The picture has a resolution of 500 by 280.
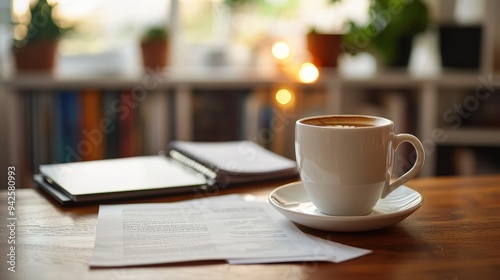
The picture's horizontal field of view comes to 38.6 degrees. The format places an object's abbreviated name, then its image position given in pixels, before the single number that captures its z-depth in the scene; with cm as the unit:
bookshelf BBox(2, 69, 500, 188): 243
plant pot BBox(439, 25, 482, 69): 240
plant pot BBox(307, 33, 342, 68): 241
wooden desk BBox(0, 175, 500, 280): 74
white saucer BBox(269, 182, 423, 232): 87
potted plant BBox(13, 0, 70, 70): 239
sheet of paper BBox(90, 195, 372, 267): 79
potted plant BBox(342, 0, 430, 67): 237
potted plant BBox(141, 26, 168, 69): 253
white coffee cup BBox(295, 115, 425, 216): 87
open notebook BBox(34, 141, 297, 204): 108
